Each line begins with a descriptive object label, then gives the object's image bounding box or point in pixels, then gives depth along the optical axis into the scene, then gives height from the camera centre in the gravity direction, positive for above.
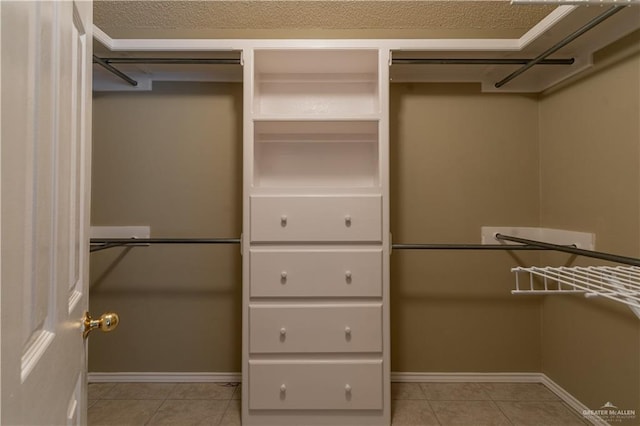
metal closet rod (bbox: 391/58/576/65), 1.66 +0.77
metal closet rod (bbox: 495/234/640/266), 1.08 -0.13
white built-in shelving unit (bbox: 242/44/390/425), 1.58 -0.37
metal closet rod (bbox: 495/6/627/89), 1.22 +0.73
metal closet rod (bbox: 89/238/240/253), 1.70 -0.13
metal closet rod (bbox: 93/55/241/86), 1.69 +0.77
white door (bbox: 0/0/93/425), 0.35 +0.01
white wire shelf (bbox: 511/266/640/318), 0.84 -0.19
